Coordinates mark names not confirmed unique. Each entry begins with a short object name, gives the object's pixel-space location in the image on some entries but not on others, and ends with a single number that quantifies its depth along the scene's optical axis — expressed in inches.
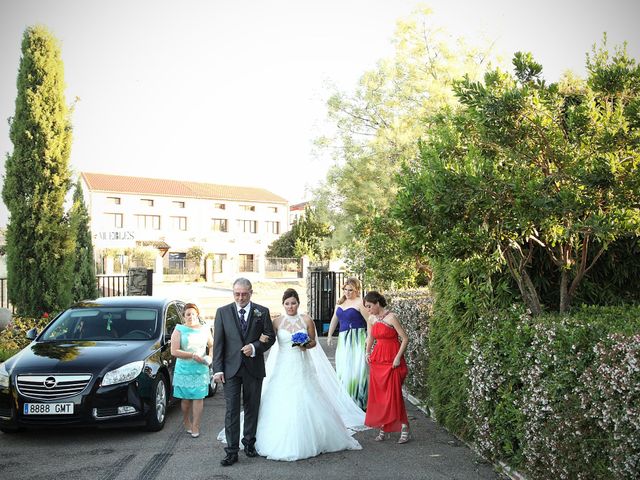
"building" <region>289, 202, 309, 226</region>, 4386.1
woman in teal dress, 329.7
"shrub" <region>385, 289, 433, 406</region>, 391.9
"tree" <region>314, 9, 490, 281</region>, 1160.6
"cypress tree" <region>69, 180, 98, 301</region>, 732.1
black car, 312.2
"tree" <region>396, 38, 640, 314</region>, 244.2
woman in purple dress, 389.4
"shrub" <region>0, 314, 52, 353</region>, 595.8
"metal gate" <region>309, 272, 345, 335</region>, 898.1
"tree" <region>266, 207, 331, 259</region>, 3031.5
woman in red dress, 316.5
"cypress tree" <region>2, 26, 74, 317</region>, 703.7
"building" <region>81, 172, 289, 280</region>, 2871.6
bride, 285.9
